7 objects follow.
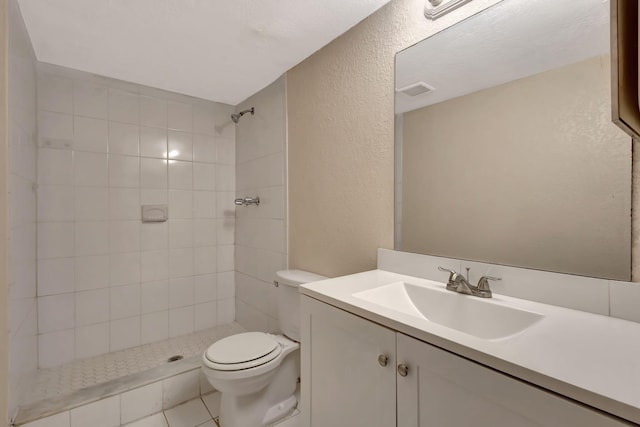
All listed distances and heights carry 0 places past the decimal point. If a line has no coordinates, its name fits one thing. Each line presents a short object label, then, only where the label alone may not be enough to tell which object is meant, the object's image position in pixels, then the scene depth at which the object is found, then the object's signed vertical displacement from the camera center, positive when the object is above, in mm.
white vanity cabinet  512 -395
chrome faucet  938 -246
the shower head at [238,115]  2340 +817
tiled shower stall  1826 -11
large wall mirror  801 +228
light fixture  1088 +801
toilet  1384 -764
